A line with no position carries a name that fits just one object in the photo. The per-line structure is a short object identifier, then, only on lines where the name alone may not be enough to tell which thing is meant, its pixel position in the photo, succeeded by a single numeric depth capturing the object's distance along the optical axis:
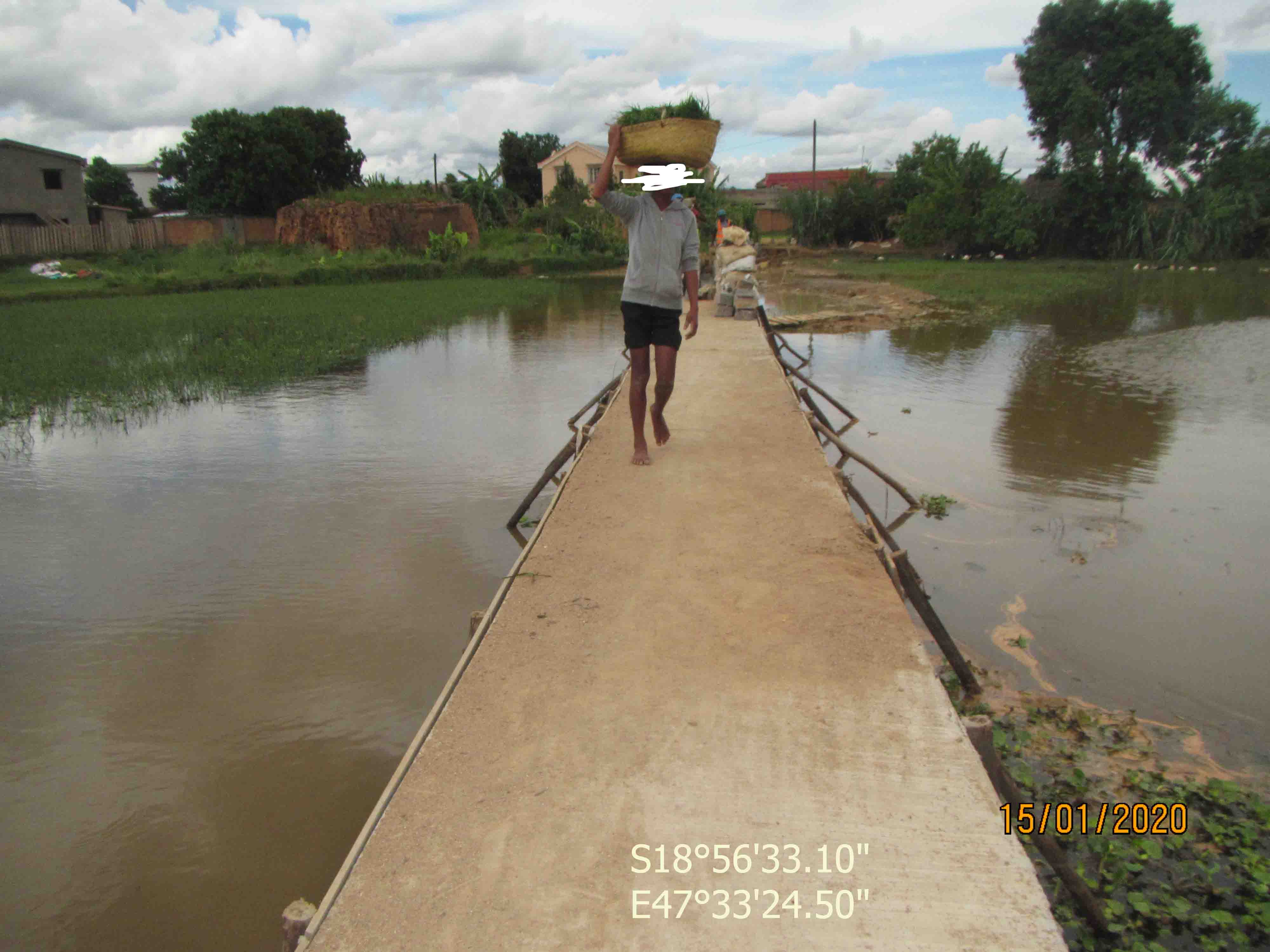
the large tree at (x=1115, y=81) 28.52
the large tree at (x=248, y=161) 32.12
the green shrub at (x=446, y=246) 26.39
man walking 3.93
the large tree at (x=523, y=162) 47.72
